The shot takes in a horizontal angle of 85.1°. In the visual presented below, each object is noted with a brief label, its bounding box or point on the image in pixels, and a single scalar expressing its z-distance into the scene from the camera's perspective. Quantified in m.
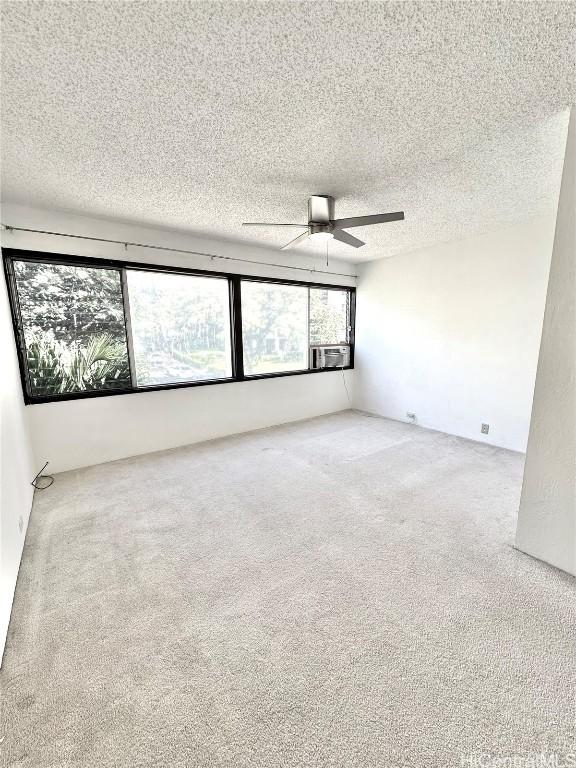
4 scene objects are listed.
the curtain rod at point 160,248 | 2.81
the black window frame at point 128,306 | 2.79
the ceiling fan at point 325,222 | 2.49
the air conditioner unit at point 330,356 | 4.93
